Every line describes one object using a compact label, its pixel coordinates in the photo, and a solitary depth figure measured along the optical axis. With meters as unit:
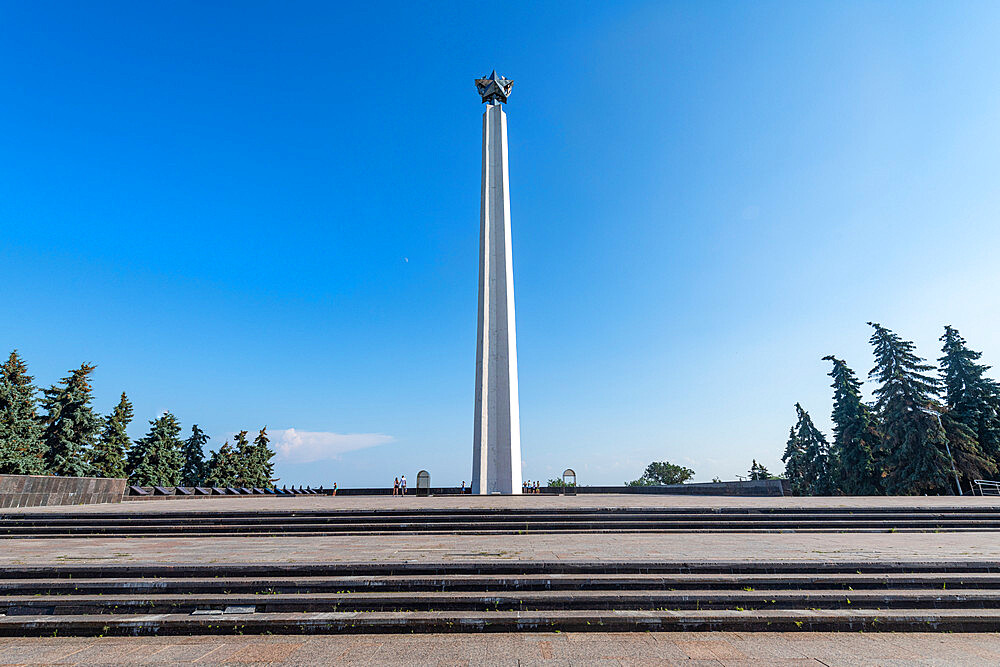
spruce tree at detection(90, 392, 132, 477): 34.59
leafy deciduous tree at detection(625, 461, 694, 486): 69.93
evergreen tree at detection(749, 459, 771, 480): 54.06
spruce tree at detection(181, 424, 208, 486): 42.41
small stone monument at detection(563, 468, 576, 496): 34.17
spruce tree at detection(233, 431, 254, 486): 44.22
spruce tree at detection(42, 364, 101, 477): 31.91
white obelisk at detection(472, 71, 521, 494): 24.77
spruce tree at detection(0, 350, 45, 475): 27.56
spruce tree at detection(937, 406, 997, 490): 27.14
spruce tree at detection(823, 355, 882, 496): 31.77
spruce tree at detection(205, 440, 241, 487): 42.22
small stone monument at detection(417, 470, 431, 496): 29.91
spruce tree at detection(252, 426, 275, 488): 45.88
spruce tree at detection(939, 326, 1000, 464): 28.45
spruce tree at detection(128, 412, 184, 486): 37.31
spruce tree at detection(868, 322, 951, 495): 27.56
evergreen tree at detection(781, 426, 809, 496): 37.22
